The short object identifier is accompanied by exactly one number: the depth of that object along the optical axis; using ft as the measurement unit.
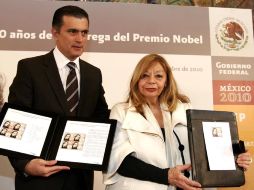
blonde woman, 7.01
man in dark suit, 6.99
